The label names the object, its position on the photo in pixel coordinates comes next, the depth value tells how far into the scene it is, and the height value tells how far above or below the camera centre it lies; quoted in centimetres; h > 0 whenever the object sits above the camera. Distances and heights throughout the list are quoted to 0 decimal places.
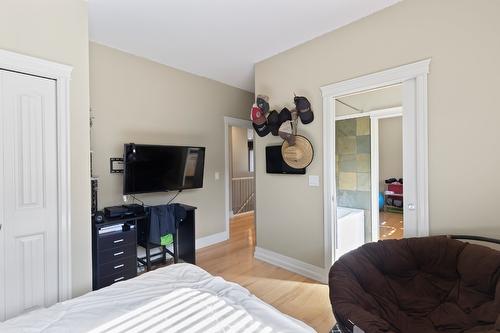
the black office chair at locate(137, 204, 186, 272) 300 -99
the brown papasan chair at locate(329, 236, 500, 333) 144 -80
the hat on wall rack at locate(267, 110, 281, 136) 318 +56
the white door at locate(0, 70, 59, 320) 183 -21
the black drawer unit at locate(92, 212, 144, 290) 246 -88
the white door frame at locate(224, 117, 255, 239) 439 +2
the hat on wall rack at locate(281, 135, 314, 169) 290 +14
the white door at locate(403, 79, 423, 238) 221 +7
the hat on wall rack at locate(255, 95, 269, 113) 320 +81
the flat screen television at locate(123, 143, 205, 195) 289 -3
